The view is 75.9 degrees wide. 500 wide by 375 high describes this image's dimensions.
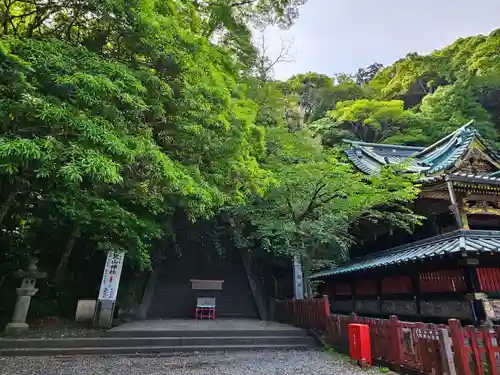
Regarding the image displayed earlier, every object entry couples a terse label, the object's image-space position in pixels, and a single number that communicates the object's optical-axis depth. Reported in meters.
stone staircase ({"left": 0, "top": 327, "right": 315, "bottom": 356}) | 7.42
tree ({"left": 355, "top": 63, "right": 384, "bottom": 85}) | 40.44
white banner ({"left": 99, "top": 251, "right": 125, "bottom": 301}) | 9.42
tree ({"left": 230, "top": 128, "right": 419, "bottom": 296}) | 9.38
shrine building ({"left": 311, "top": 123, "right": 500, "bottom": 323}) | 7.86
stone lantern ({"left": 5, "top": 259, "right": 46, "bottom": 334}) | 8.20
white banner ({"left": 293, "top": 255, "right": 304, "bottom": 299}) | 11.79
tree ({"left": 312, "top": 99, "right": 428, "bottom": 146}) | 24.61
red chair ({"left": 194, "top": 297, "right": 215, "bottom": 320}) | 12.87
